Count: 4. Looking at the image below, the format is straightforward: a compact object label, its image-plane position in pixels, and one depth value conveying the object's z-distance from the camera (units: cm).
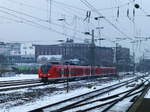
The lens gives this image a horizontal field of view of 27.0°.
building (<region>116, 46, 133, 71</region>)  9094
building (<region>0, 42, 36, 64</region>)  13462
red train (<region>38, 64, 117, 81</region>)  3891
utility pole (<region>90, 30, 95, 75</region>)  4214
